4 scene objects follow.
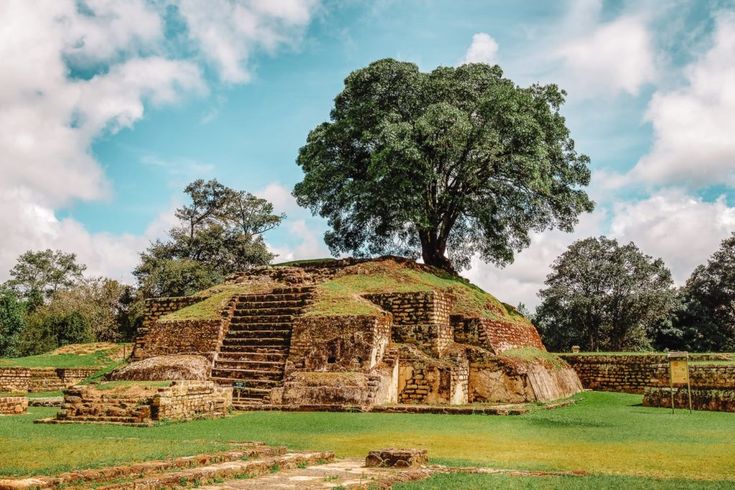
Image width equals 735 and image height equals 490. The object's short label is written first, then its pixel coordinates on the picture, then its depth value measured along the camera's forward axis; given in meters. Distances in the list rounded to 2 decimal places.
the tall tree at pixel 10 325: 37.31
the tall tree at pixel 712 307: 39.44
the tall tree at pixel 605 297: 36.69
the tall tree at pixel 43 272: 49.94
